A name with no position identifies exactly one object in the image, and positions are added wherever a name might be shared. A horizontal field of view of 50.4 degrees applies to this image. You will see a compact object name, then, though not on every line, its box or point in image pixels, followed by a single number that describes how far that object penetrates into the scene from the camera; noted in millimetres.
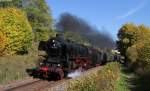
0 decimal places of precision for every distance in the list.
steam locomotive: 13531
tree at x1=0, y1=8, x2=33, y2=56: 21331
